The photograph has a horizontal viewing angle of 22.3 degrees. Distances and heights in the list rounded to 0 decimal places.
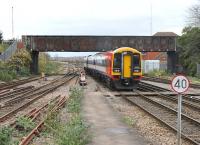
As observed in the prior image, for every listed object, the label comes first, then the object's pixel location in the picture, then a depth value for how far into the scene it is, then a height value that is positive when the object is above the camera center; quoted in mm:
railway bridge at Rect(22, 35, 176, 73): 66375 +1961
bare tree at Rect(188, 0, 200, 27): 70944 +5729
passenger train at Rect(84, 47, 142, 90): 34750 -710
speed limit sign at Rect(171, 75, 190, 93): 12383 -635
